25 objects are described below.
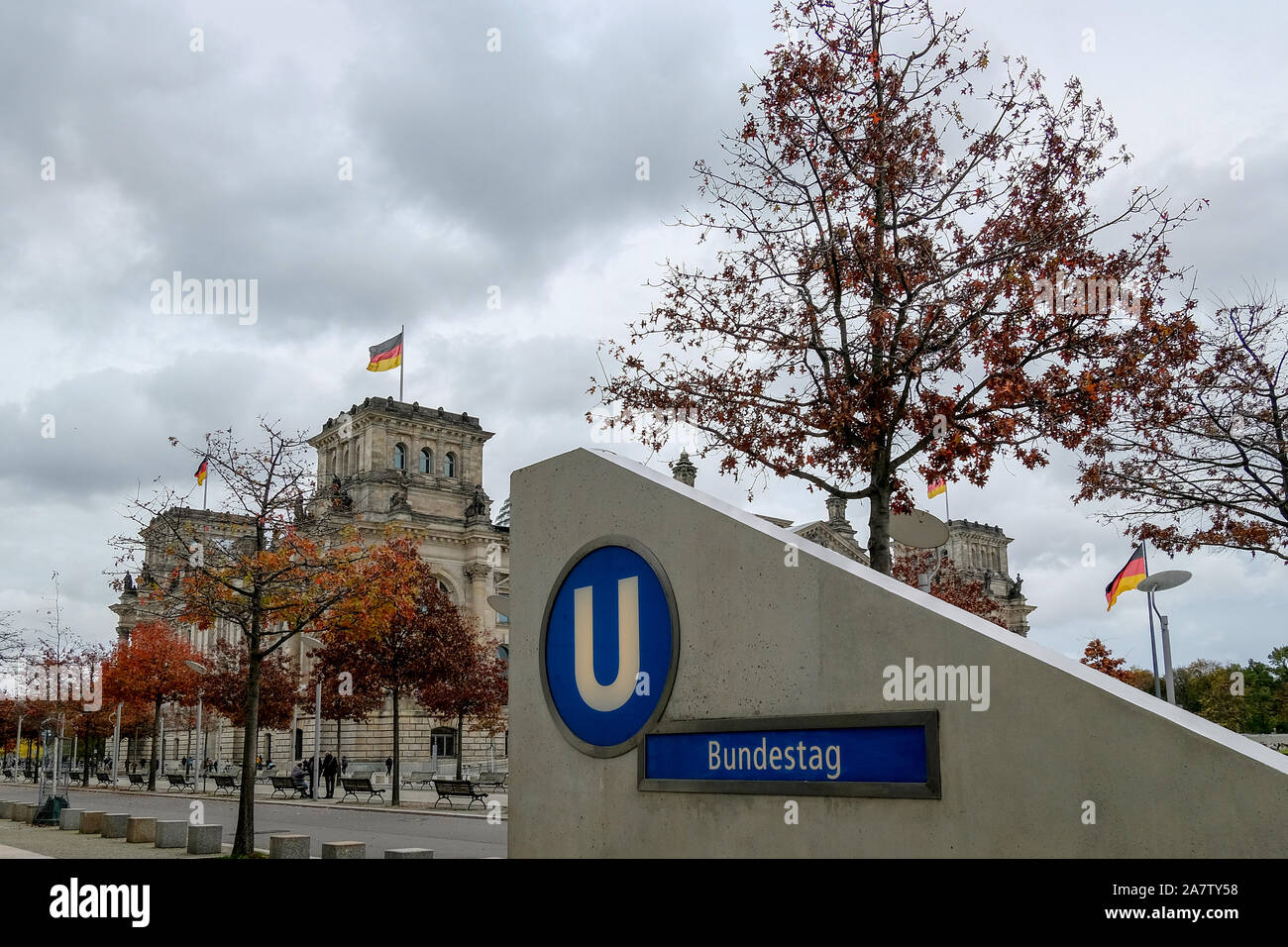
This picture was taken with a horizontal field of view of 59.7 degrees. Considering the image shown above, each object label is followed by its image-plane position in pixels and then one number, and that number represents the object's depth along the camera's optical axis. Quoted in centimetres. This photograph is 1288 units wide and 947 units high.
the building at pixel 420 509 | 6556
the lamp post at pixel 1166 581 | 1384
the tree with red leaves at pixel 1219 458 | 1530
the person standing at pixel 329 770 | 4207
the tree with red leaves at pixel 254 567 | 1798
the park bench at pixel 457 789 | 3362
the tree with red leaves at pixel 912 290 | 1100
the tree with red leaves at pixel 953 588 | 3494
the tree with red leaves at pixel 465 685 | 4109
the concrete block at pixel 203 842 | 1700
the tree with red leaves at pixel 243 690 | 4947
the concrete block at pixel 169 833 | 1836
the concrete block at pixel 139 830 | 1948
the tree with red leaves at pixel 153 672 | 5372
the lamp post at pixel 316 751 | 3881
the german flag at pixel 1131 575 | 2138
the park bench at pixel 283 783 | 4188
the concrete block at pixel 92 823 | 2180
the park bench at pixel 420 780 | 5377
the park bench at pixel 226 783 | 4556
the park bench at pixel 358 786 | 3722
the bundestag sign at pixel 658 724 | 516
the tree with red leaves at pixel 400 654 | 3878
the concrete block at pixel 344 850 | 1398
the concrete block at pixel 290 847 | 1480
